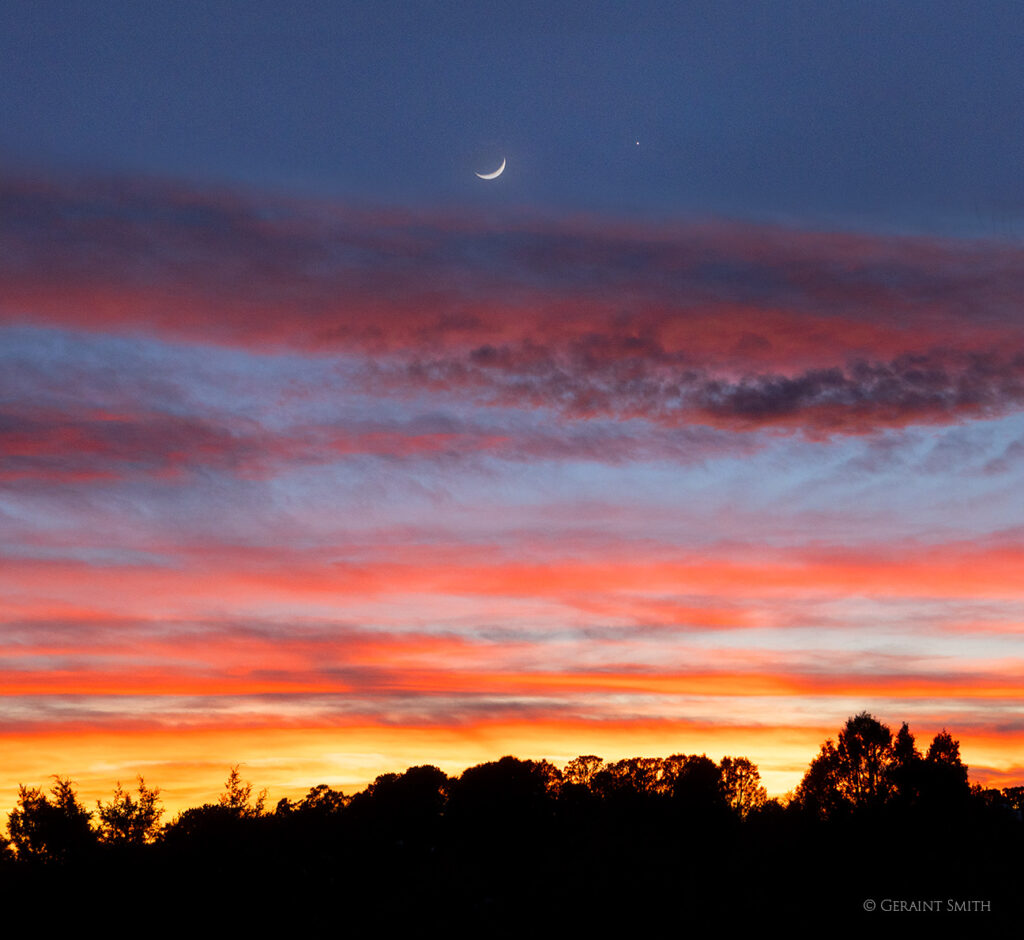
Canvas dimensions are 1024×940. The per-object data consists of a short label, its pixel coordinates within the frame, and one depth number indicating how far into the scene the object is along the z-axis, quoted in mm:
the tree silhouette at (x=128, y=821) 89312
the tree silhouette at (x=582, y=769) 143500
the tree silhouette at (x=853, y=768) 105688
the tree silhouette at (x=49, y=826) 87125
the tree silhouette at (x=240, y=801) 93750
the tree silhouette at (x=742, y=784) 133125
